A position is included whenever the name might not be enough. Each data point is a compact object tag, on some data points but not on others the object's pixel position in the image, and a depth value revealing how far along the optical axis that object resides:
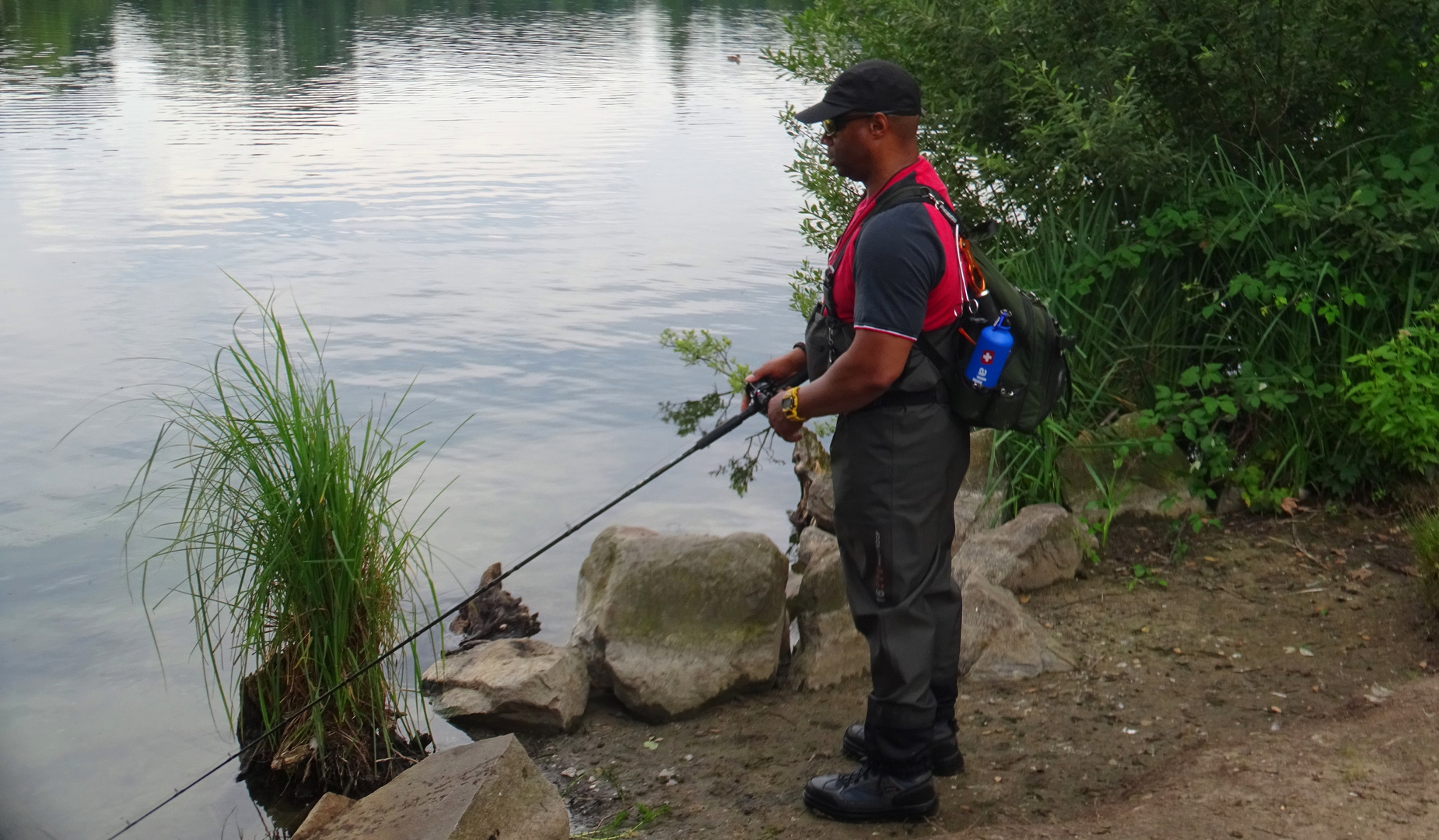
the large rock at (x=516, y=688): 4.97
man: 3.44
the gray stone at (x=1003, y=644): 4.84
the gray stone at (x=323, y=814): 4.15
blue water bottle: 3.58
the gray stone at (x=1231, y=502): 6.00
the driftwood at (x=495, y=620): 6.27
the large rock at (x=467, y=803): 3.75
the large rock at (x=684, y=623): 5.03
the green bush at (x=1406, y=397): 5.38
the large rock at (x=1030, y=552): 5.46
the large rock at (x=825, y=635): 5.08
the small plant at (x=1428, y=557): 4.64
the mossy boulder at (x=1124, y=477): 5.94
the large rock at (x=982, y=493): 6.14
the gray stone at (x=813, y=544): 6.05
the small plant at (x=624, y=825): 4.17
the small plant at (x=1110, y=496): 5.85
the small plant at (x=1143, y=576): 5.48
